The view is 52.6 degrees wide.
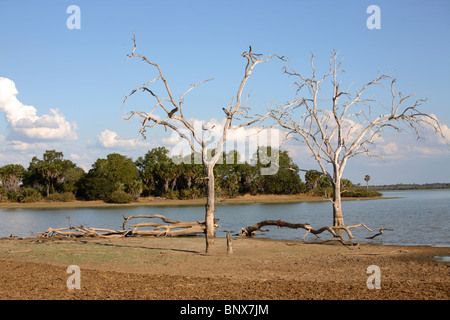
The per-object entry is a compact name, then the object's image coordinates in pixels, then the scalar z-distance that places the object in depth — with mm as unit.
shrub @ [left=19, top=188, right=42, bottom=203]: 68562
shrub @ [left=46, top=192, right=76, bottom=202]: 69838
